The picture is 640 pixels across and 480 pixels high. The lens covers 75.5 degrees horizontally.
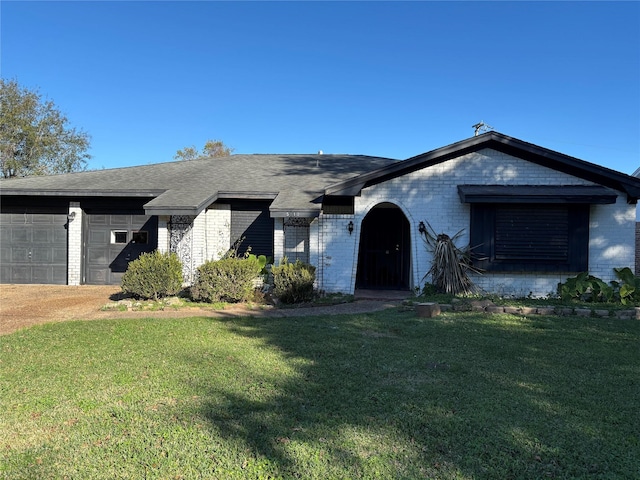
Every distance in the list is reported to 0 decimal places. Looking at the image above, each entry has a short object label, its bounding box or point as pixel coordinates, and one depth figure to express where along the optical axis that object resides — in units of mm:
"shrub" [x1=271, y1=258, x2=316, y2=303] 9891
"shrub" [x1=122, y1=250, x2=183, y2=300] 9688
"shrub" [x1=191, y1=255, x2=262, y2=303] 9727
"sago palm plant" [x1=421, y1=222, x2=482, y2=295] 10469
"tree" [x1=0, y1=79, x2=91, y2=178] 26578
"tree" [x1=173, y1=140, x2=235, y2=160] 46438
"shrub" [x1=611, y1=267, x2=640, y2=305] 9211
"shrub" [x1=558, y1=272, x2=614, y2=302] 9422
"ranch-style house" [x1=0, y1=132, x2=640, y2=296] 10539
